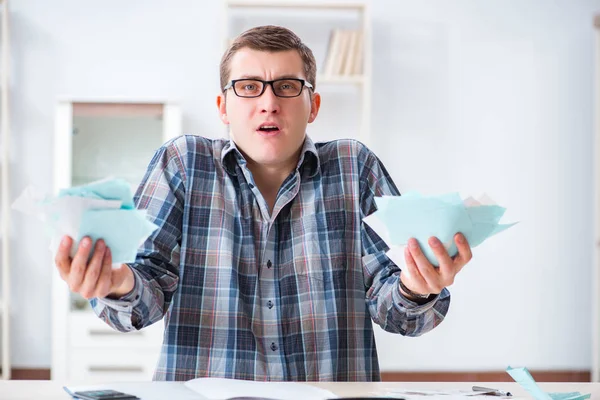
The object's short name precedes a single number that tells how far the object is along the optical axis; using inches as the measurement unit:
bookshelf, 141.2
